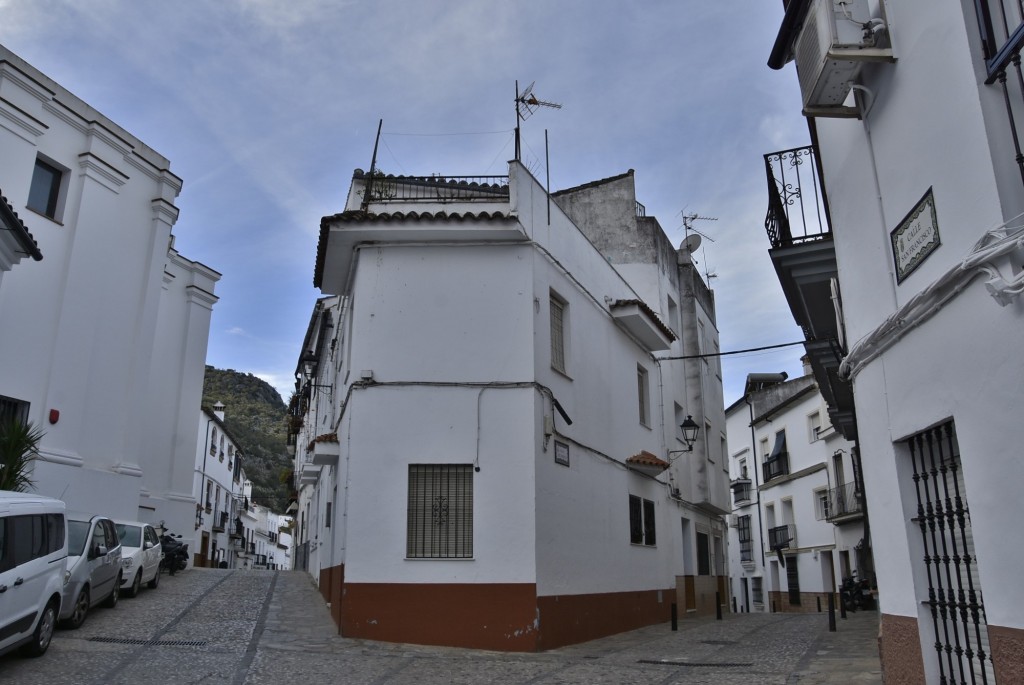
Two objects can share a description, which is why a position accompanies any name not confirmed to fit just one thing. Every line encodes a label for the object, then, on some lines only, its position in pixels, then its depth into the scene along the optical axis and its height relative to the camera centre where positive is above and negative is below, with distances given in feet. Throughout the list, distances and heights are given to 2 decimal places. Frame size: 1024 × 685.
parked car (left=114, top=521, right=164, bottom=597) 44.55 +0.79
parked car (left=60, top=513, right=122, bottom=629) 33.37 +0.09
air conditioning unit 20.88 +13.41
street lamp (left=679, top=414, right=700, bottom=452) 53.42 +9.22
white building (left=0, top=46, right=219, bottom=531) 50.75 +19.01
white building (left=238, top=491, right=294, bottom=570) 178.70 +8.19
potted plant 36.11 +5.21
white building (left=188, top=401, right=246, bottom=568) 112.27 +11.95
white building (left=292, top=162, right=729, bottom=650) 34.96 +6.63
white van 25.21 +0.03
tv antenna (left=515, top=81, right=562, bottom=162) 45.35 +25.89
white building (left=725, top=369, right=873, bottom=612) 88.89 +8.07
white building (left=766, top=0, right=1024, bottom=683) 16.02 +6.12
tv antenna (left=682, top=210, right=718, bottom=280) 75.56 +29.99
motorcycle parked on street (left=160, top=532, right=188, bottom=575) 60.39 +1.16
